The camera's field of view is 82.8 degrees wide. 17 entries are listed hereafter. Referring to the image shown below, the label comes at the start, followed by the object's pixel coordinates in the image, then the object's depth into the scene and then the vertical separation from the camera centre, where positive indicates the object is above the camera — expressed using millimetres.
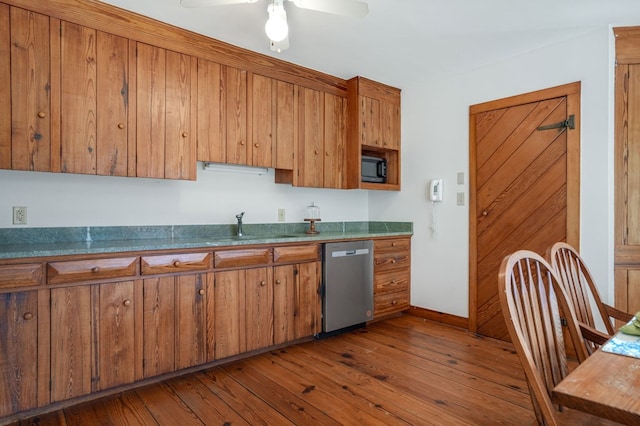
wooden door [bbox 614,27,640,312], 2633 +297
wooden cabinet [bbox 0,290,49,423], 1849 -725
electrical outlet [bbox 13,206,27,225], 2277 -21
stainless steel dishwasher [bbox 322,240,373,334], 3145 -668
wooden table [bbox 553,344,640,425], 730 -390
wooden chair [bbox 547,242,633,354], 1541 -331
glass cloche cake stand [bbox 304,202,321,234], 3646 -40
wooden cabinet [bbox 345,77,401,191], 3678 +902
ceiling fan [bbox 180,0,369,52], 1931 +1115
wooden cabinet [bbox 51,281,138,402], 1990 -726
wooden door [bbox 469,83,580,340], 2830 +227
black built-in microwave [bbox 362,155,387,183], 3822 +453
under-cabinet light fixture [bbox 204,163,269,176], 3076 +382
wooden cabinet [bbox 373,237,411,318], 3584 -663
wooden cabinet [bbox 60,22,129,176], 2234 +707
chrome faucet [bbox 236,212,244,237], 3115 -100
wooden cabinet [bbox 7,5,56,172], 2064 +712
